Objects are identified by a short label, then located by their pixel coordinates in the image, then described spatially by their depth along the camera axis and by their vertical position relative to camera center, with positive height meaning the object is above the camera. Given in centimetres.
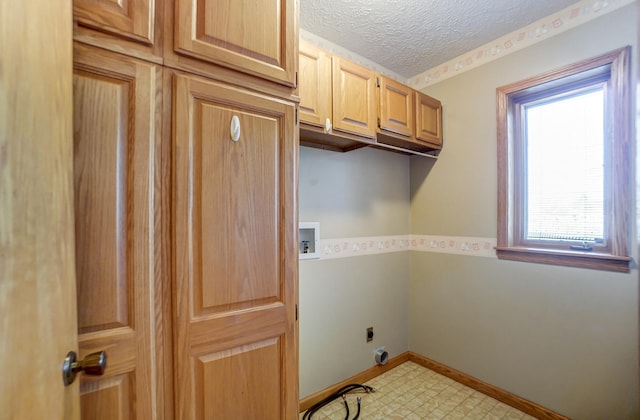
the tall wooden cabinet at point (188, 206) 74 +1
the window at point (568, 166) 154 +27
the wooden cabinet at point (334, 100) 155 +66
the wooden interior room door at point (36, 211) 48 +0
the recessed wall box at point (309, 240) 192 -21
